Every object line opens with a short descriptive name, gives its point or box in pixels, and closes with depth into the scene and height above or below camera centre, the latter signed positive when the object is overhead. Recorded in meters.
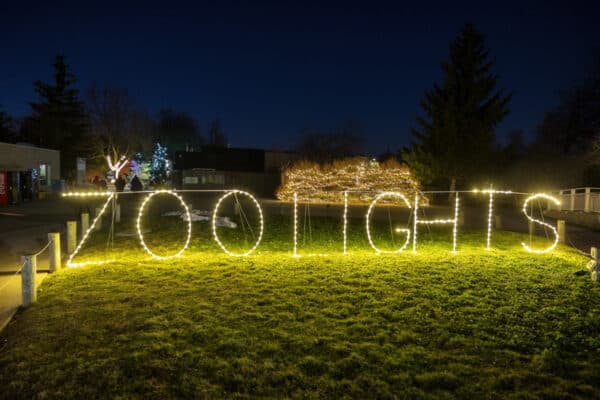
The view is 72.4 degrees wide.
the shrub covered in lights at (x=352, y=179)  30.78 +0.27
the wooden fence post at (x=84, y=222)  11.92 -1.30
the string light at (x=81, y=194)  8.83 -0.38
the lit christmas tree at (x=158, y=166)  59.00 +1.87
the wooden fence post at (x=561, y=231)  11.67 -1.26
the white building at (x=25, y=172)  23.89 +0.31
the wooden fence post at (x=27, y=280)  5.81 -1.48
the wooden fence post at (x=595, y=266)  7.27 -1.41
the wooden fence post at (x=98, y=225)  13.75 -1.64
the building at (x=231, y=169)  48.34 +1.46
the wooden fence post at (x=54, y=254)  7.77 -1.47
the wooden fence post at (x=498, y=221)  15.55 -1.35
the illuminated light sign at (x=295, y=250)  8.66 -1.64
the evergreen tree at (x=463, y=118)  31.67 +5.25
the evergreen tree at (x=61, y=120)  46.75 +6.79
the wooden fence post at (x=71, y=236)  9.68 -1.42
